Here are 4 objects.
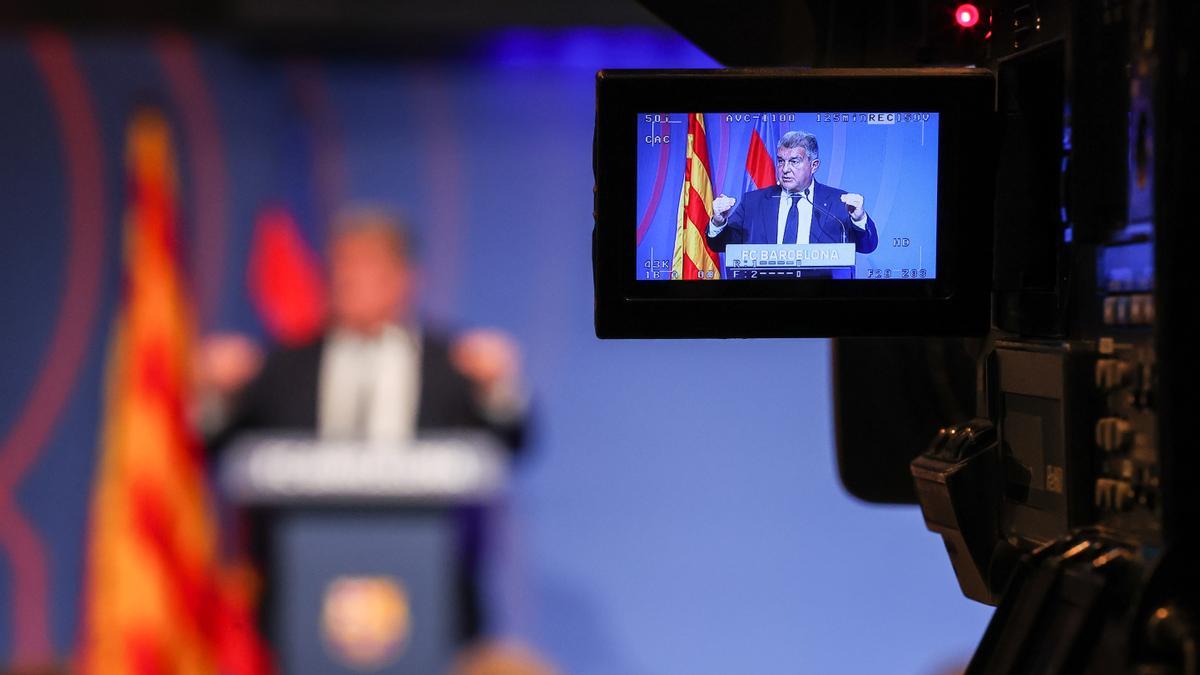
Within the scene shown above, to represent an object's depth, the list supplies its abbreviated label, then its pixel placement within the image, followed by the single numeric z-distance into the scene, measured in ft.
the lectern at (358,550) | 25.63
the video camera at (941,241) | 8.02
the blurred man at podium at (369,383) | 26.53
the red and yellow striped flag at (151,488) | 26.00
